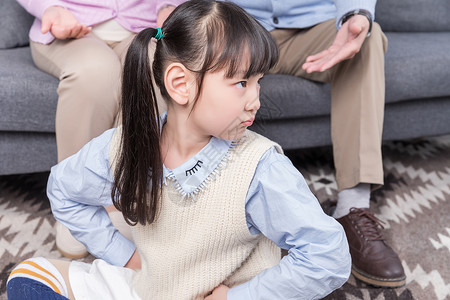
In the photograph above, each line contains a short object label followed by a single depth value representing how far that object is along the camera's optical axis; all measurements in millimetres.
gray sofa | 1282
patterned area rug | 1147
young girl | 735
